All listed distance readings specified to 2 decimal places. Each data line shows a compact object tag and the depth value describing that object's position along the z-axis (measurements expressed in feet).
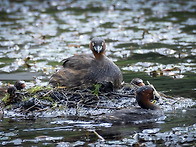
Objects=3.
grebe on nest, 66.23
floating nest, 61.05
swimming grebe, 53.67
